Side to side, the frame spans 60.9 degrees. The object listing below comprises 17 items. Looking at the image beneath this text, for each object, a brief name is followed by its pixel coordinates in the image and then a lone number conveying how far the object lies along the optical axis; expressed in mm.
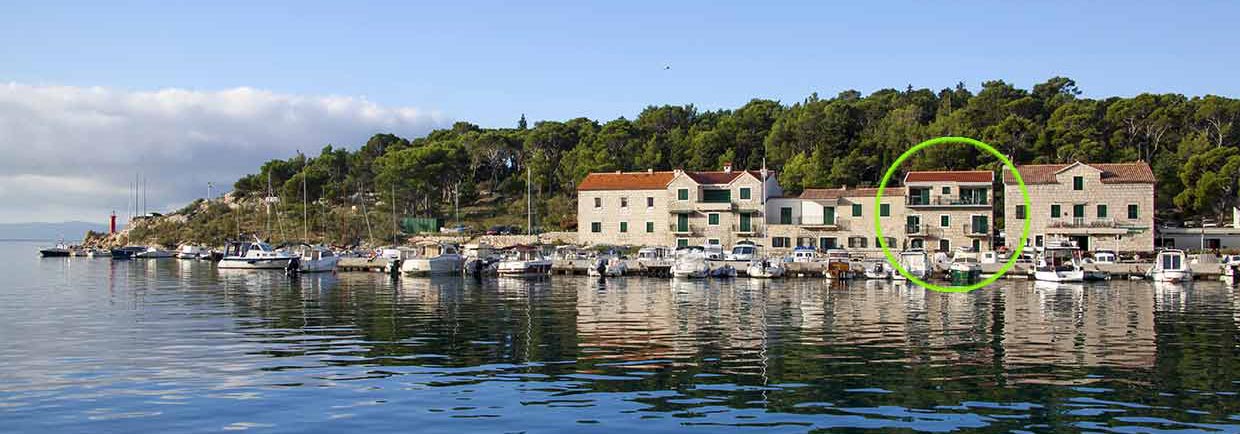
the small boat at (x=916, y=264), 60688
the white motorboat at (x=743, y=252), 69812
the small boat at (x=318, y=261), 71250
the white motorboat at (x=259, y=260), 76562
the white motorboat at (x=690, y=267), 63344
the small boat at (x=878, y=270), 61125
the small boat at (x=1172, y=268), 57562
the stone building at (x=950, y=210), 75812
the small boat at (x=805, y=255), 67312
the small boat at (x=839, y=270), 61125
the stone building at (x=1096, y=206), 72125
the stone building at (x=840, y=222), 78062
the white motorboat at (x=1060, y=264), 58281
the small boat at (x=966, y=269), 58988
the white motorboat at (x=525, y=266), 65188
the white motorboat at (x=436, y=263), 67000
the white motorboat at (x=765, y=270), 62875
